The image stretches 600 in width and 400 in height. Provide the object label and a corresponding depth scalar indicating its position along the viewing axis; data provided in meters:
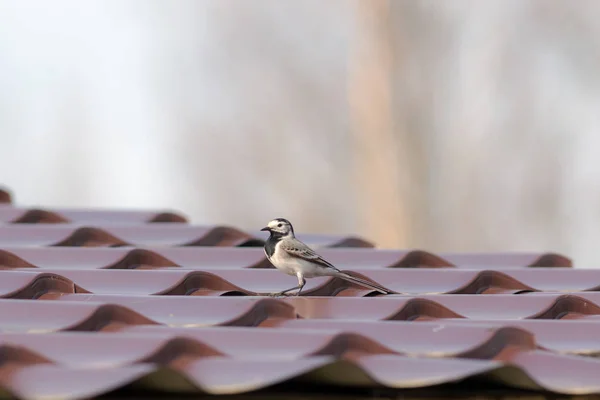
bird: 10.22
